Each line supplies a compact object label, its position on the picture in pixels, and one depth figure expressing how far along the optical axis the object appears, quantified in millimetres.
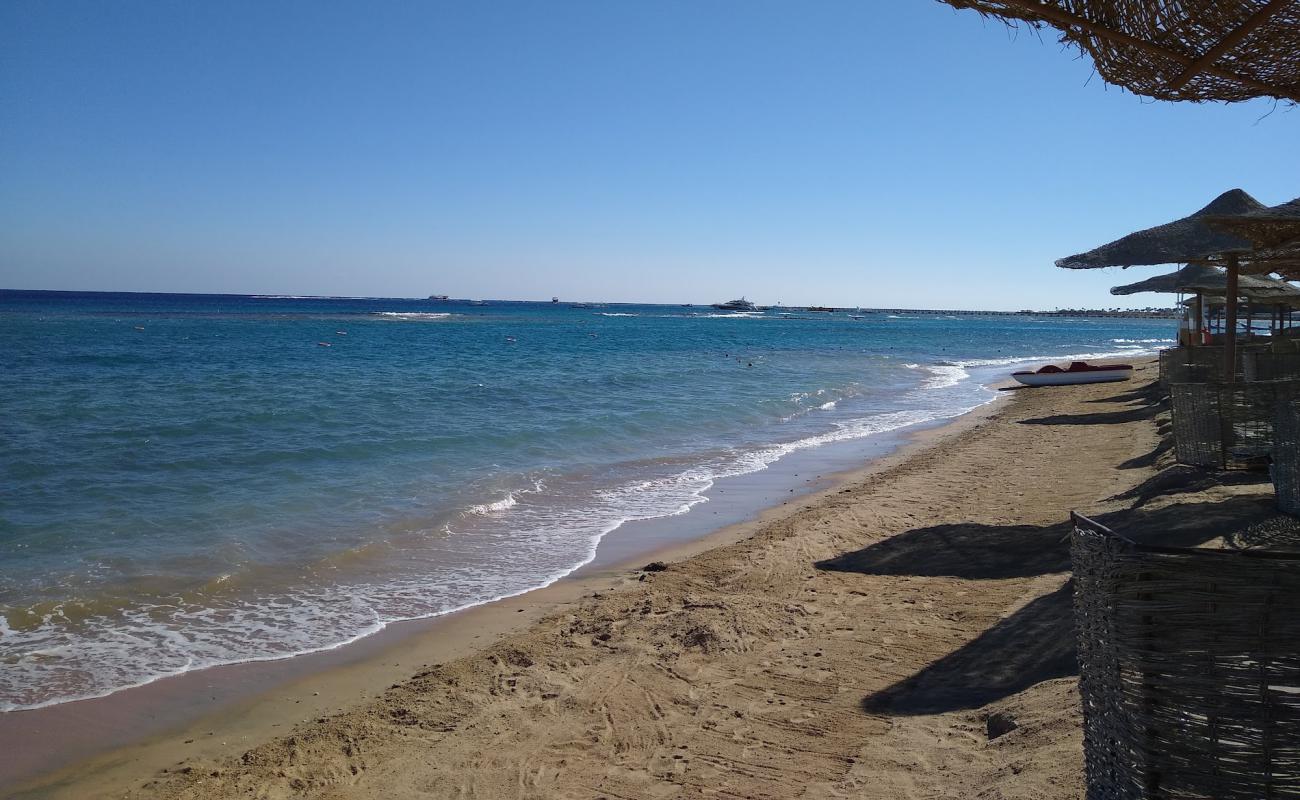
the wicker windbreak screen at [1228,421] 6438
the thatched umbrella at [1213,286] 12992
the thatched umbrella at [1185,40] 3502
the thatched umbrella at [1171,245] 7082
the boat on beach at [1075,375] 21444
